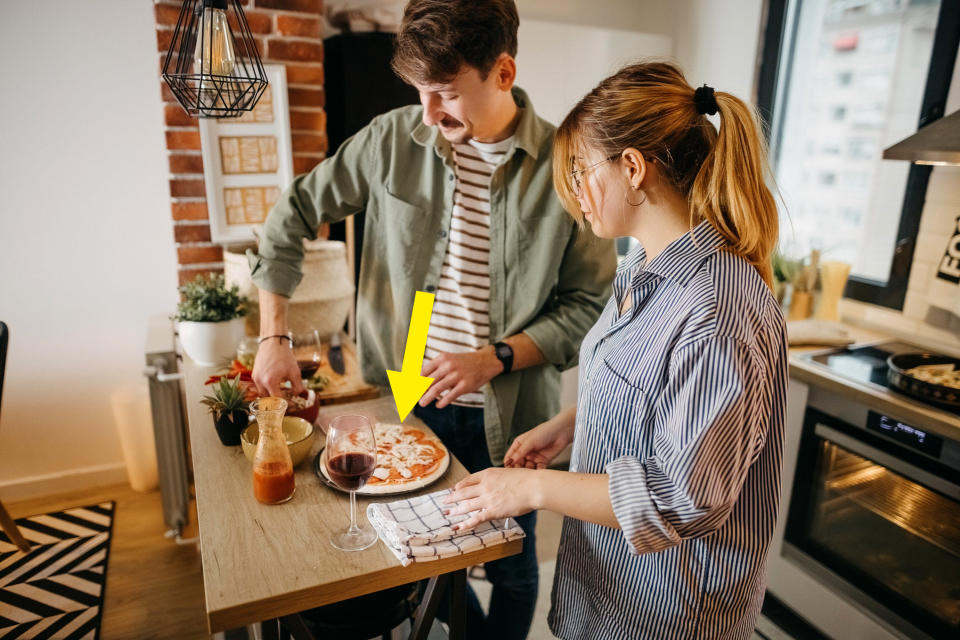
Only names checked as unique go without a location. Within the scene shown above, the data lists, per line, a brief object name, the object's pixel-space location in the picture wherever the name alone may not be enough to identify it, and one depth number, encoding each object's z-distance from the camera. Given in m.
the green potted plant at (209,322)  1.88
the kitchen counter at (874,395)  1.60
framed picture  2.19
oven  1.69
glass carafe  1.13
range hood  1.59
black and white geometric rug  1.99
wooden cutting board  1.80
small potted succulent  1.31
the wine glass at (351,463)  1.05
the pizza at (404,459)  1.20
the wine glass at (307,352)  1.69
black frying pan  1.64
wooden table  0.93
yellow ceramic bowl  1.25
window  2.16
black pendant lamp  1.15
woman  0.83
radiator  2.08
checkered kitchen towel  1.01
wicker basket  1.99
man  1.50
